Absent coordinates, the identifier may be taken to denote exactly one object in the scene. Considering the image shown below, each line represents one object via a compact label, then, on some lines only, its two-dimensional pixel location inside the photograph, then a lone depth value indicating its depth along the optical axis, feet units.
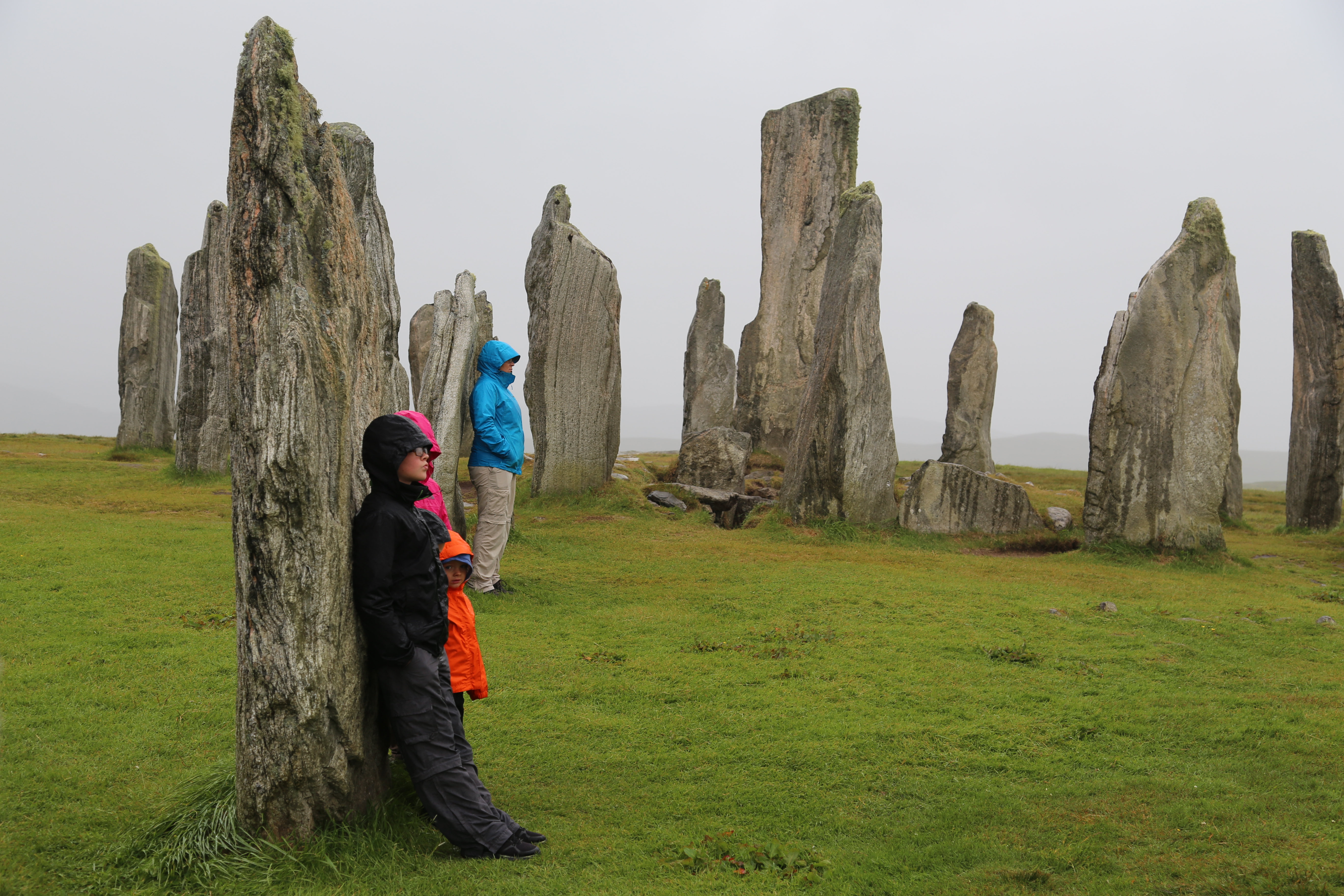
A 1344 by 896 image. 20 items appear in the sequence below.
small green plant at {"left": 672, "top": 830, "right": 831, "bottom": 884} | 13.70
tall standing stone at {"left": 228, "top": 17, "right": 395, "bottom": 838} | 13.00
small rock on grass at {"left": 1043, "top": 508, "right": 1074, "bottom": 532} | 47.19
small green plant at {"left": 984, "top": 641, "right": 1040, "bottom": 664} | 24.79
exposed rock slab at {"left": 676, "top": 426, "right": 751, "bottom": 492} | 55.77
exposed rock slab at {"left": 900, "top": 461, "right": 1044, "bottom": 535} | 45.29
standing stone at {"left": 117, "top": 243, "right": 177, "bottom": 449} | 71.41
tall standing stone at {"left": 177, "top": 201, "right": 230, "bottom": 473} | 53.57
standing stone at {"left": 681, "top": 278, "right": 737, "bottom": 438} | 77.87
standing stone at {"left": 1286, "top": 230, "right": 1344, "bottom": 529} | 52.31
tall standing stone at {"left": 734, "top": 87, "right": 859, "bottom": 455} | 71.31
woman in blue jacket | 29.99
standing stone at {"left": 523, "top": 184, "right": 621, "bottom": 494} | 49.26
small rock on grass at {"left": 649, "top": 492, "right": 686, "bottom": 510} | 51.44
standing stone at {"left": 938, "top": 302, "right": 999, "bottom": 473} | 68.59
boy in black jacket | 13.80
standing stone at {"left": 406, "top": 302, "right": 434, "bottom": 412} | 76.54
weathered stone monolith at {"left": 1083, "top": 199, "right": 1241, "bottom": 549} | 39.45
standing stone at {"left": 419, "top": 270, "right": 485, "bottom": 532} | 32.17
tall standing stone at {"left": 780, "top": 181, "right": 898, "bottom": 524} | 44.11
